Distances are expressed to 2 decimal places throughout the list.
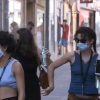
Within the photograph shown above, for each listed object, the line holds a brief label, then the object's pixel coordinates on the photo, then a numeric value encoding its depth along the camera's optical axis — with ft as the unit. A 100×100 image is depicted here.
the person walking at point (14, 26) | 98.58
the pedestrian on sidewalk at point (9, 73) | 30.01
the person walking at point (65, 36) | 138.89
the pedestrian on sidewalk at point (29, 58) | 37.45
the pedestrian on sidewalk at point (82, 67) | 30.86
